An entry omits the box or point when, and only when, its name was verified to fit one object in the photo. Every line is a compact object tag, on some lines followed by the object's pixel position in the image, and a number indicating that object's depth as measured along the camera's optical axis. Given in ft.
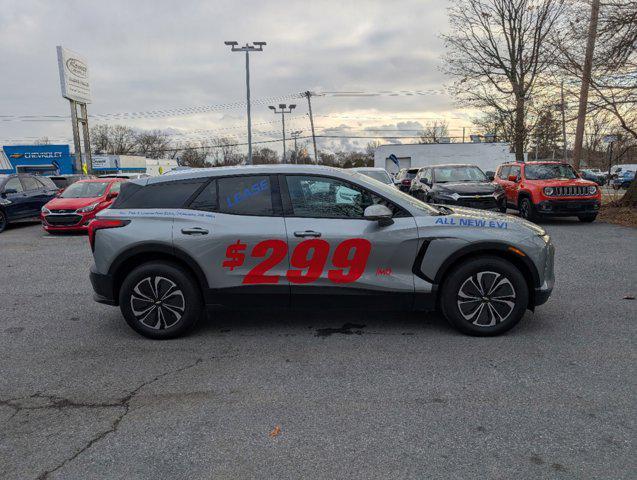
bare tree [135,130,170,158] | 305.94
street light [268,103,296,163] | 145.59
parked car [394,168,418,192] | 71.61
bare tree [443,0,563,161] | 77.46
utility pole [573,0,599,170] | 43.50
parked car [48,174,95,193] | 61.00
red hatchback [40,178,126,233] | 40.70
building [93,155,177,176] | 173.68
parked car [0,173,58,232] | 45.19
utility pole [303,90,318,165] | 168.14
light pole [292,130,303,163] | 223.59
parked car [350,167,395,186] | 46.50
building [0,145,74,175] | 148.97
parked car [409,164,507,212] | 41.65
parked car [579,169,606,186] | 123.54
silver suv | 14.38
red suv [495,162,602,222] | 40.81
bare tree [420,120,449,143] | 262.06
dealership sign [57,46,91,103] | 90.94
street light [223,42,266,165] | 89.92
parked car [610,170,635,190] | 108.61
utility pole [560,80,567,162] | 54.44
